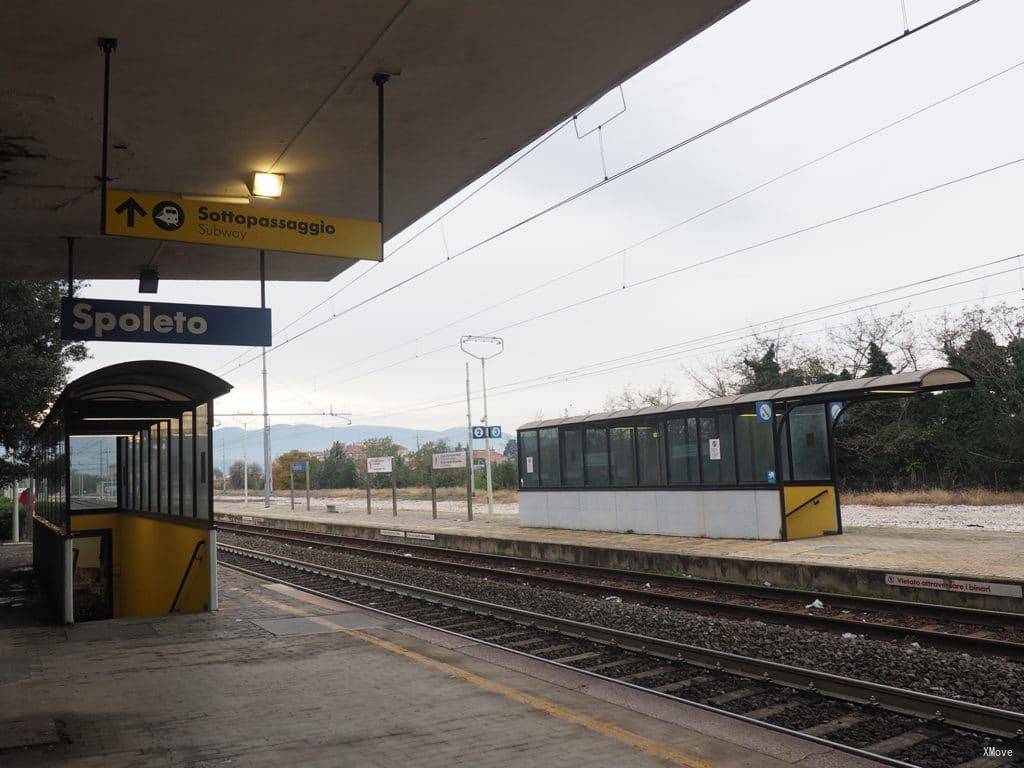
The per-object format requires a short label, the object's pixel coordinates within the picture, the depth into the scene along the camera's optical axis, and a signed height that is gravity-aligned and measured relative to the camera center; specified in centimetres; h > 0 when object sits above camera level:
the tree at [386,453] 6407 +123
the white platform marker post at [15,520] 2556 -110
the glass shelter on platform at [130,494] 1062 -24
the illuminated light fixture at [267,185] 886 +308
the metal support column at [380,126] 681 +294
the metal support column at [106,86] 594 +300
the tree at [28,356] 1845 +287
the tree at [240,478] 10663 -63
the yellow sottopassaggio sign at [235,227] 705 +219
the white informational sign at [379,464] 3378 +9
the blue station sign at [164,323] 820 +155
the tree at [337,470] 7281 -17
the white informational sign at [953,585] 1024 -187
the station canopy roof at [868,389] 1518 +103
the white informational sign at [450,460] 2880 +12
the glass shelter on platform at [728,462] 1631 -24
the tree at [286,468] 7688 +23
